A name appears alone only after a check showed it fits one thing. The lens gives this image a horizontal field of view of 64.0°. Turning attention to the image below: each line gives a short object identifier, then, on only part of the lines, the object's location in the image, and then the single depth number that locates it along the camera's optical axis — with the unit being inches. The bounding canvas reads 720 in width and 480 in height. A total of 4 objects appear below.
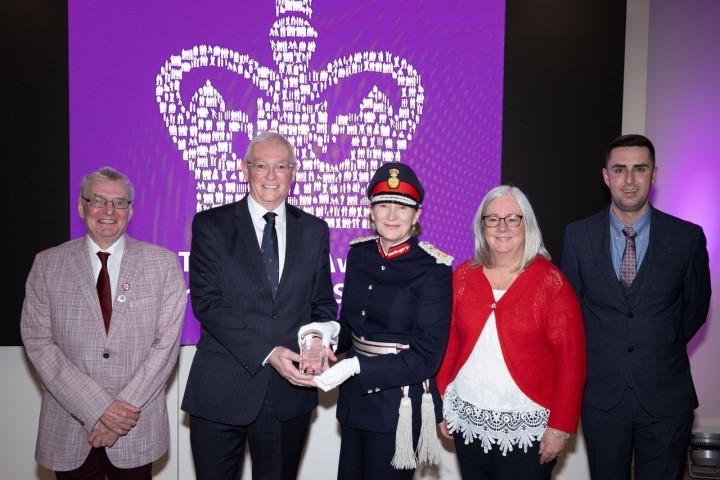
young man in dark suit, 100.1
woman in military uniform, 86.3
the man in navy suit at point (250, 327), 89.5
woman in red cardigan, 87.9
